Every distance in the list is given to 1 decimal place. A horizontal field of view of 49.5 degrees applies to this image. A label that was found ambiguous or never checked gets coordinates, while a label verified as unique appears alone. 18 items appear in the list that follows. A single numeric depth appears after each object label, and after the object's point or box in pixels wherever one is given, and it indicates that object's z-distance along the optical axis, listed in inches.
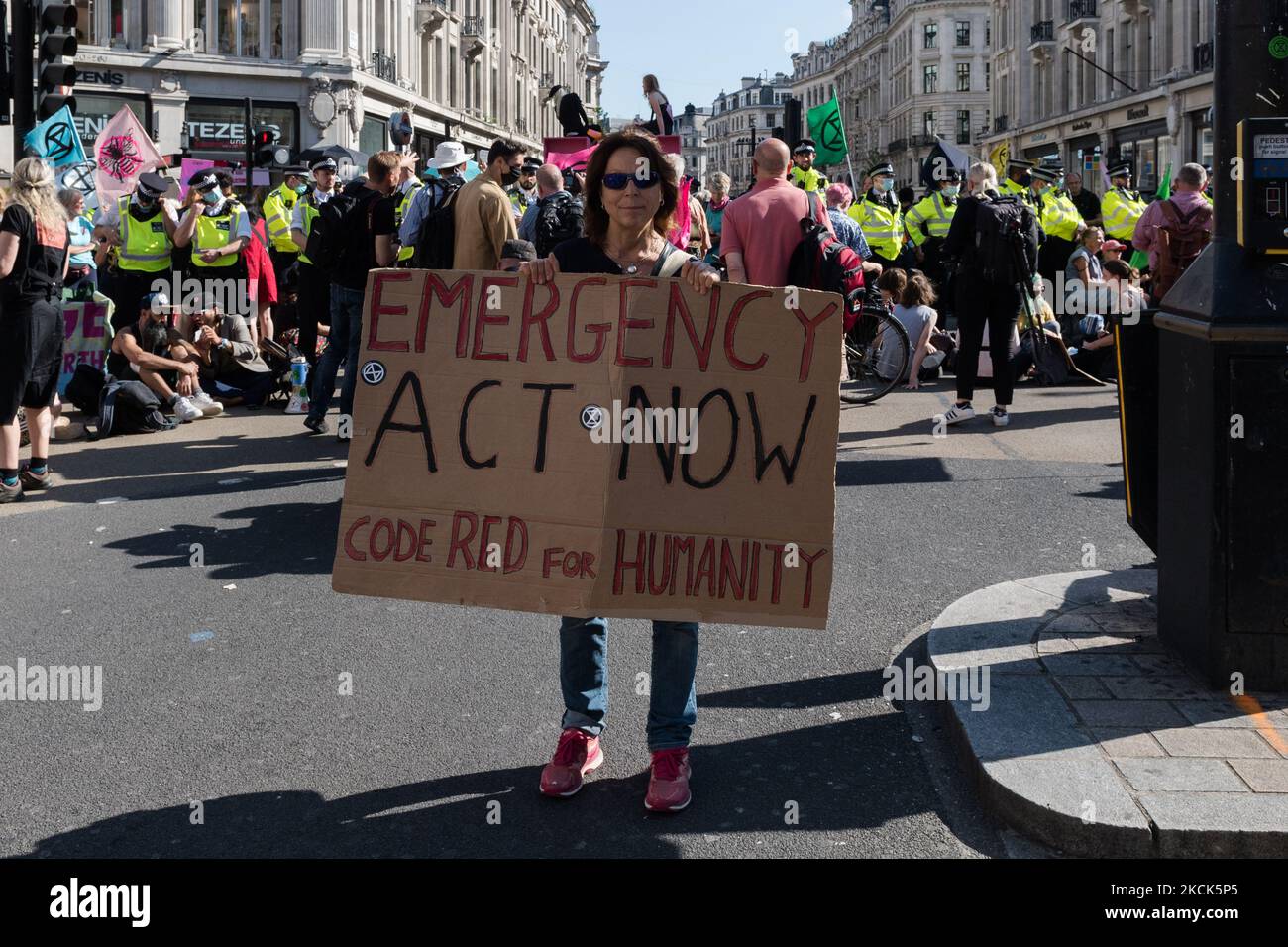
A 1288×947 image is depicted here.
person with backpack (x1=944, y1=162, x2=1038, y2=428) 403.5
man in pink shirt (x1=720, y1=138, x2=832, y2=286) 354.0
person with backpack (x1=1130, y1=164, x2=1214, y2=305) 452.1
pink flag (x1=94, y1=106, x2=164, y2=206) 646.5
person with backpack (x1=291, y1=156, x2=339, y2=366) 488.4
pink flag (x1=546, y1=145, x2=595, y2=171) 566.3
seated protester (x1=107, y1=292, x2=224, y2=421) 458.3
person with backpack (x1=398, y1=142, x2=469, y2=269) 353.4
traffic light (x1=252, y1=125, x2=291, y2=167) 840.3
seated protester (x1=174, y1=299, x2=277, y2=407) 497.7
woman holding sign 152.5
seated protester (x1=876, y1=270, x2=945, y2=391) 502.9
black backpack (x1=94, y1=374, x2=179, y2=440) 431.8
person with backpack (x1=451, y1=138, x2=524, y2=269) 344.5
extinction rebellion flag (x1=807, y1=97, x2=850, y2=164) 752.3
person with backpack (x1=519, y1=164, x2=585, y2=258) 389.7
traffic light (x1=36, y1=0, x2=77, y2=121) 462.0
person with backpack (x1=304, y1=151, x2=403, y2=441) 382.3
